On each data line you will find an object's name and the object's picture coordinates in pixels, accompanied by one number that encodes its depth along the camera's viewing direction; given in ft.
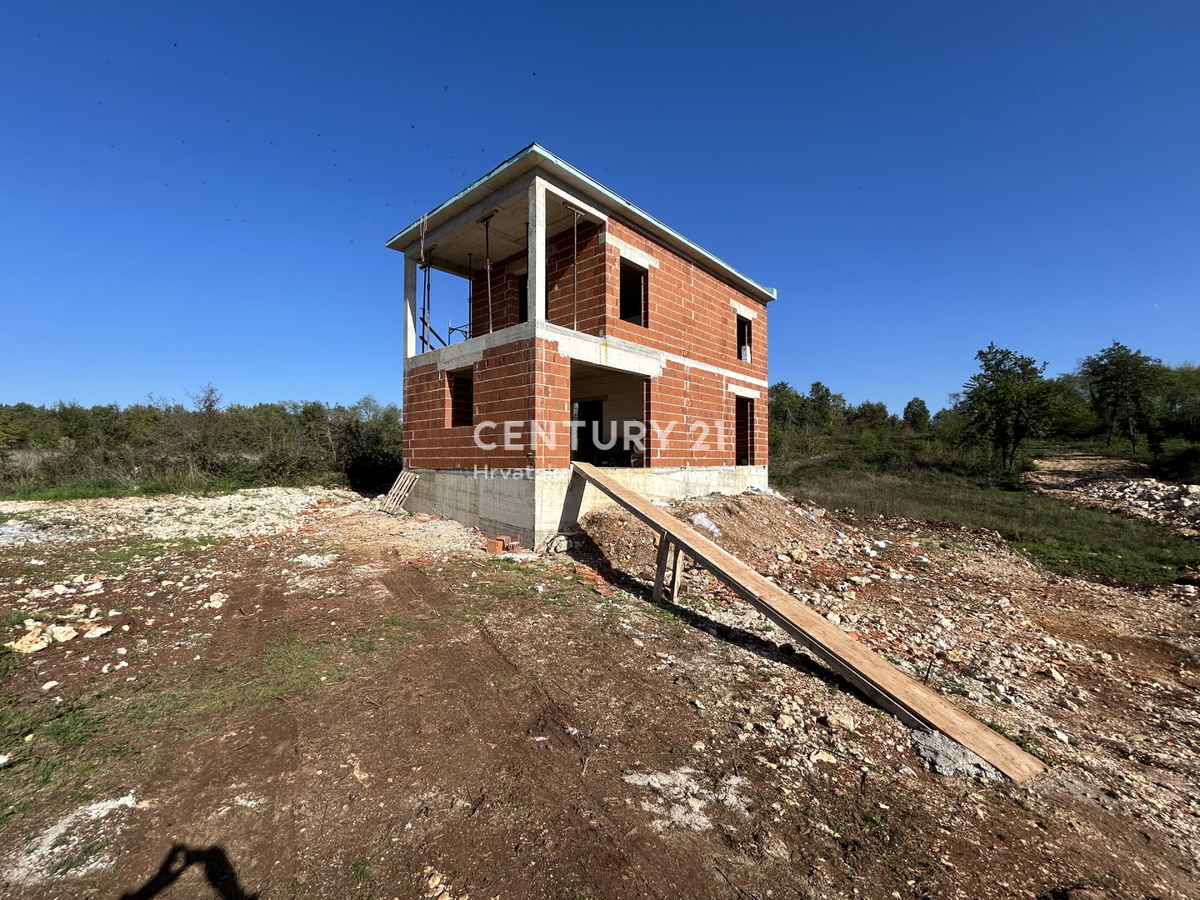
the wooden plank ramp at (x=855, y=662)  9.04
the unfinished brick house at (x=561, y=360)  24.31
